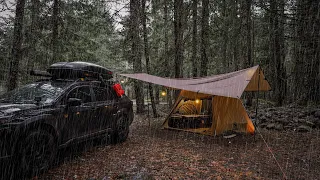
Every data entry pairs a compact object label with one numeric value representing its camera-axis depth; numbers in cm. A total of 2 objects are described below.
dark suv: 359
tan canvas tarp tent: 671
